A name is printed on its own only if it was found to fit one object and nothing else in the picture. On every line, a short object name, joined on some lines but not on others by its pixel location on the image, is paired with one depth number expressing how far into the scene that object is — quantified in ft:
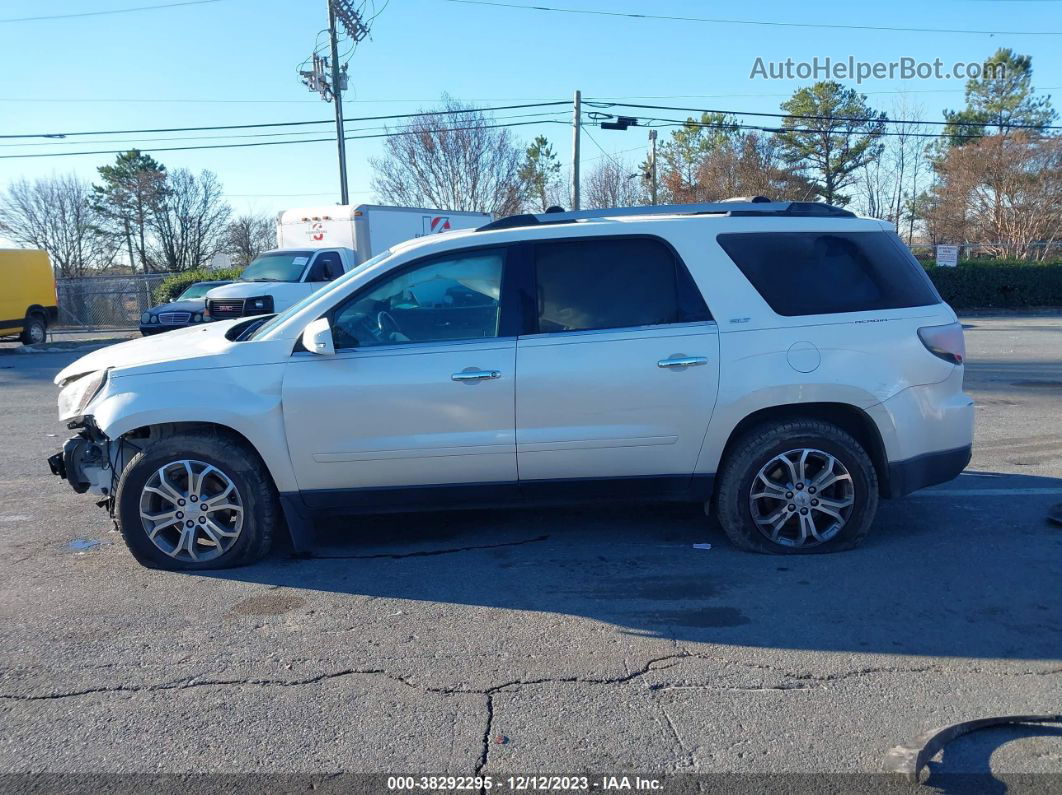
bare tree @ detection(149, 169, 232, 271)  179.11
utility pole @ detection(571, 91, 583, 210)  95.04
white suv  15.85
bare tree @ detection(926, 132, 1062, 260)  109.19
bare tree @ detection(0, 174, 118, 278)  170.19
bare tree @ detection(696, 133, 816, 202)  132.05
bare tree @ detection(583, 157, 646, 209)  154.71
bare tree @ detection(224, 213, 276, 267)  184.44
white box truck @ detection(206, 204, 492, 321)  56.44
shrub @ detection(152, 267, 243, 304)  111.45
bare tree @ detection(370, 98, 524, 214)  121.08
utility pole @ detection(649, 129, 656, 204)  138.97
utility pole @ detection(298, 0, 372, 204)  92.89
